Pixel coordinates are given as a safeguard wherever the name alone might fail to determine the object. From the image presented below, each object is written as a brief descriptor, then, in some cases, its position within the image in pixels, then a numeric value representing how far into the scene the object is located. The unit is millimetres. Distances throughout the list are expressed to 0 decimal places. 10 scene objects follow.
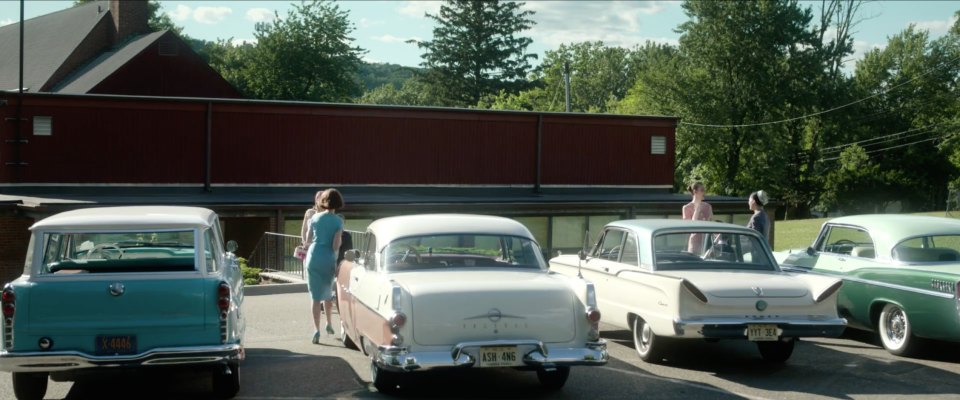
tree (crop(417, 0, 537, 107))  78562
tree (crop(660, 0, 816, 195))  62500
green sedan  10758
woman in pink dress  15297
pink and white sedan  8156
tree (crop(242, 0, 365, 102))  71375
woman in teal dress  11227
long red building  29391
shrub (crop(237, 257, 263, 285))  19288
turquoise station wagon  7910
